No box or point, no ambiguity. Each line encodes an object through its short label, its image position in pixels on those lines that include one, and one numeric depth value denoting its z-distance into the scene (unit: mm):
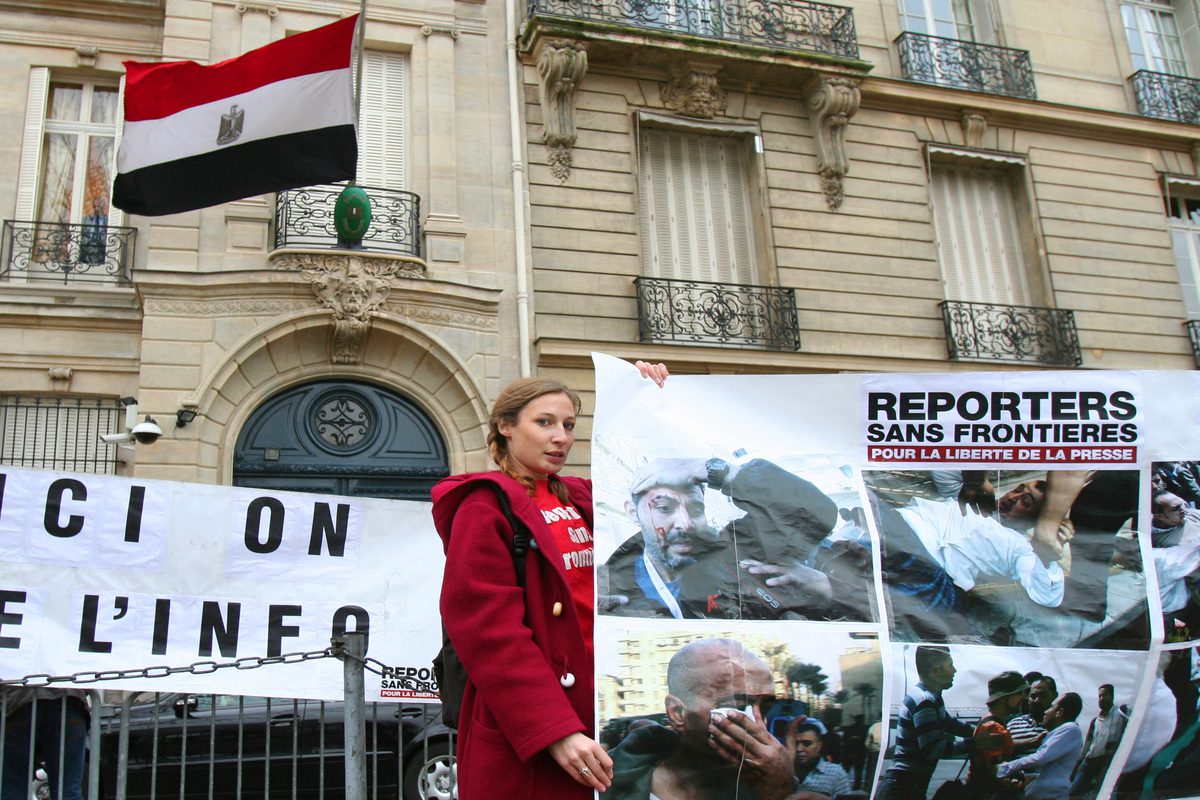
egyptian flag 9508
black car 5965
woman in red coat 2639
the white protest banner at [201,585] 5258
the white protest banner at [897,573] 3066
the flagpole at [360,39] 10019
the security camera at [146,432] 9961
